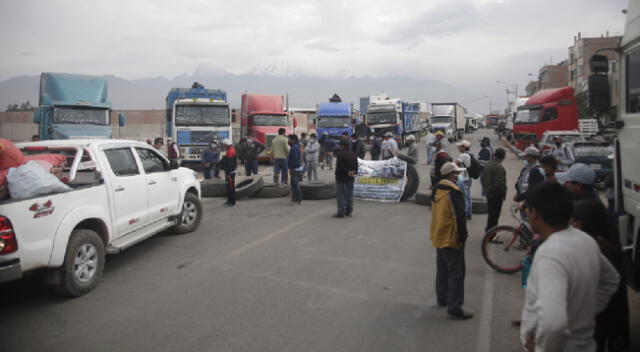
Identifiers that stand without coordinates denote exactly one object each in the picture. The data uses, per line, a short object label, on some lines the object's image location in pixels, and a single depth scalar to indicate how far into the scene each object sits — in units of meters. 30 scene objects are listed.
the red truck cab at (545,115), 25.27
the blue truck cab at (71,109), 19.36
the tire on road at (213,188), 14.26
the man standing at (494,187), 8.05
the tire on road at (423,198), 12.46
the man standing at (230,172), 12.69
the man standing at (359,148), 17.47
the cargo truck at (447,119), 43.66
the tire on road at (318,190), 13.48
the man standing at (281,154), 14.36
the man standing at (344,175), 10.75
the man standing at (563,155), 15.35
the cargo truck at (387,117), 35.06
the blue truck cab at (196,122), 21.70
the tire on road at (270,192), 14.07
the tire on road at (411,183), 13.33
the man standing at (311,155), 16.95
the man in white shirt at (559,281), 2.26
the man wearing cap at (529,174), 7.34
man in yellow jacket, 5.12
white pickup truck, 5.28
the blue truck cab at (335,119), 31.52
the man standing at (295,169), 12.94
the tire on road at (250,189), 13.46
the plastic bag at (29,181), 5.50
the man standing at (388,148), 16.30
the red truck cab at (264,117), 25.03
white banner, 13.25
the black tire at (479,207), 11.40
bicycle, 6.84
